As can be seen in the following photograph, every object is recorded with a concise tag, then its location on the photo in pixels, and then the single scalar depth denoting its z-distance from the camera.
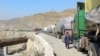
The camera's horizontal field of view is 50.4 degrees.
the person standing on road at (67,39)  8.93
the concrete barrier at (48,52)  6.14
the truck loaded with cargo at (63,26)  13.32
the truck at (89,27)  4.59
